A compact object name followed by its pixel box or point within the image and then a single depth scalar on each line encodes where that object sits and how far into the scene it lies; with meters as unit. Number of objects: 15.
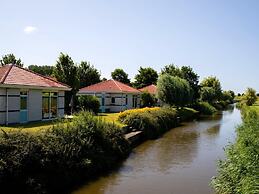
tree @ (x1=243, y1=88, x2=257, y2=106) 65.38
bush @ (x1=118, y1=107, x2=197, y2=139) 25.25
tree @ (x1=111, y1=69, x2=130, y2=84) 73.19
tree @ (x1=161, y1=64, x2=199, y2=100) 61.59
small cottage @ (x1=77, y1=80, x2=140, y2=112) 40.84
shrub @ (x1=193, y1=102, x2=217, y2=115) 59.56
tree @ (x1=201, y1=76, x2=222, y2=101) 85.01
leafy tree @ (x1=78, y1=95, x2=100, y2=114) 31.75
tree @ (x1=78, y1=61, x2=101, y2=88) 59.53
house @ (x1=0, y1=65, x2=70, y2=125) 20.70
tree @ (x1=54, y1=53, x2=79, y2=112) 32.94
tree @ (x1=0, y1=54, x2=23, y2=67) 48.78
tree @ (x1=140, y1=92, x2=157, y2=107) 47.72
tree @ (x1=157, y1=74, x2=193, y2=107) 43.19
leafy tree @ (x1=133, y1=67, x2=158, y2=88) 74.31
